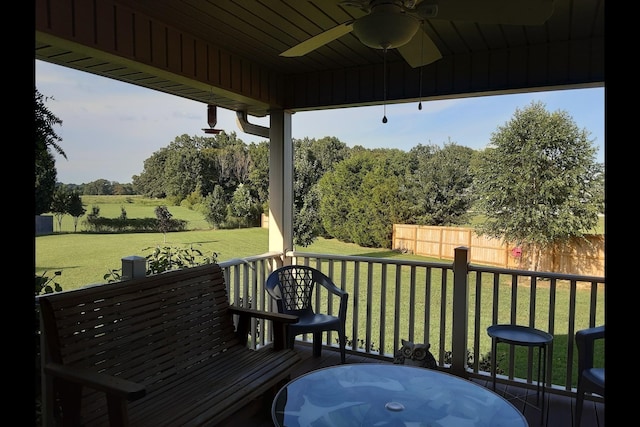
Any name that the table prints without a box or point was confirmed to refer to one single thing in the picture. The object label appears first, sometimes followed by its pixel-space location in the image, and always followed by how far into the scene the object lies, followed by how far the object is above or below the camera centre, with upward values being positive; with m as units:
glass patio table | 2.02 -1.04
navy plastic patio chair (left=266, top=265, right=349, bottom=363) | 3.54 -0.88
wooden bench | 1.97 -0.85
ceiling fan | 1.94 +0.88
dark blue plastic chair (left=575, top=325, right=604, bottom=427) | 2.44 -0.95
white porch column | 4.50 +0.20
